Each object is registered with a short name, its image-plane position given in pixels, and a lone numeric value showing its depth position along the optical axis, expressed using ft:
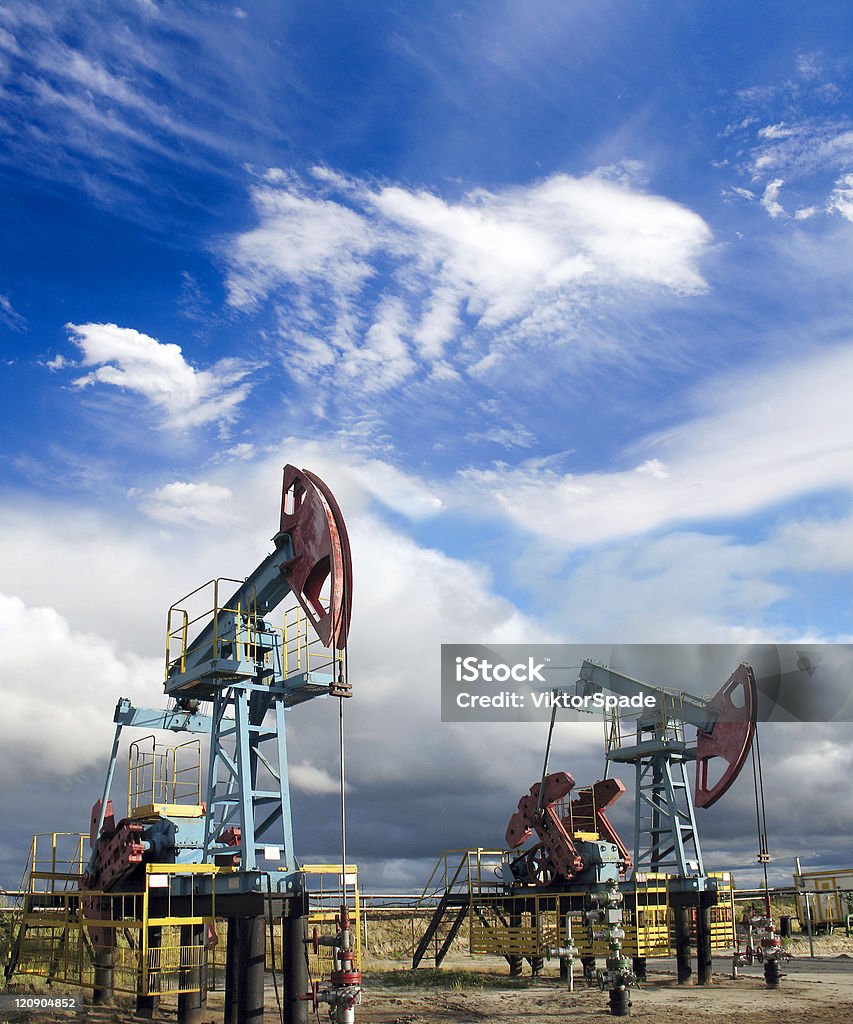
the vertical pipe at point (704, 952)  67.05
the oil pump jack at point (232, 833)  45.21
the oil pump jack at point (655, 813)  67.05
